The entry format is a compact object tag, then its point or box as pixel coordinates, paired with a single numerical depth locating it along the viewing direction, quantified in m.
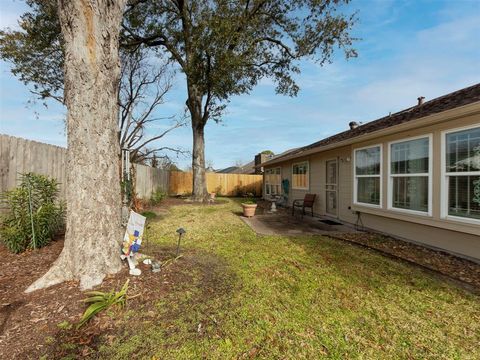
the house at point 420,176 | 4.24
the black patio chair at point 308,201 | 9.20
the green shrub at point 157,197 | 12.16
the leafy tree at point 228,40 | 9.53
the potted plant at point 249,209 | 8.75
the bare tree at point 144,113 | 21.33
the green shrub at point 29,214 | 3.61
